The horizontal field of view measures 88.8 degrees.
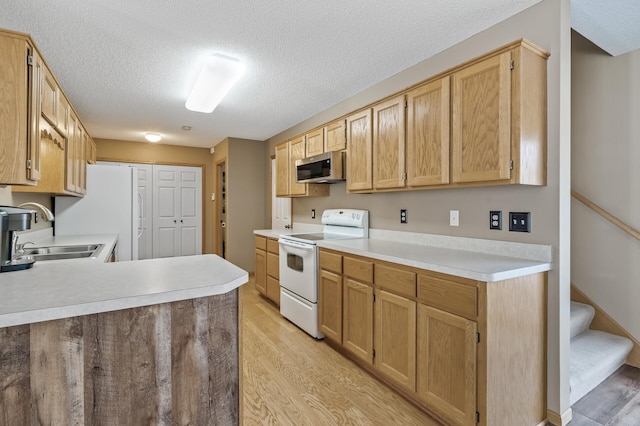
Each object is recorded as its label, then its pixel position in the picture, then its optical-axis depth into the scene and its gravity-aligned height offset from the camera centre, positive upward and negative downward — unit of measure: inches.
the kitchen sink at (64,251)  98.4 -12.8
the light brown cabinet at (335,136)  128.9 +31.4
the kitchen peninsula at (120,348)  39.3 -18.2
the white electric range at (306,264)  117.5 -19.7
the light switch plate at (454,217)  93.9 -1.1
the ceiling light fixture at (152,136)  195.9 +46.1
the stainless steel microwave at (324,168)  129.4 +18.8
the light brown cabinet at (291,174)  154.5 +20.5
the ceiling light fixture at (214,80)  103.0 +44.8
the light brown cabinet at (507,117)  69.8 +21.8
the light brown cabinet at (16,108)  63.8 +20.6
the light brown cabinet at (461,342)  62.8 -27.9
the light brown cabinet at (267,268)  151.2 -27.1
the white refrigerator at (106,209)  144.3 +1.3
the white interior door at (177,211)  233.9 +1.0
